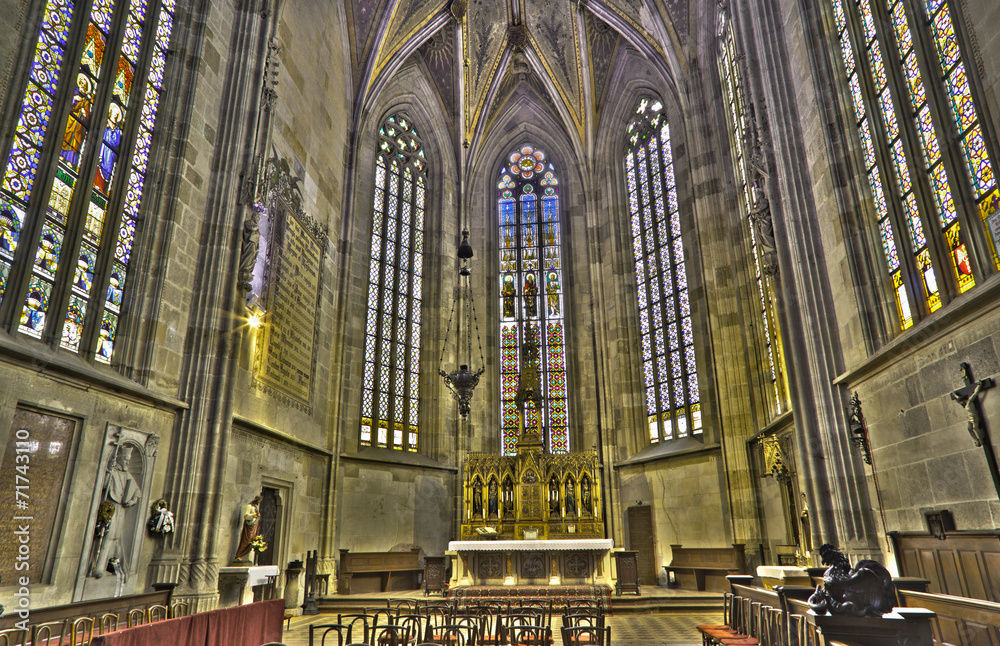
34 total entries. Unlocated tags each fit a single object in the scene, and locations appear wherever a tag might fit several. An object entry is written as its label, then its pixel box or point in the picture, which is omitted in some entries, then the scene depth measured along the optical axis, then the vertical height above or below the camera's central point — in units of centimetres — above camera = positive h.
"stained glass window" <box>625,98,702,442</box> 1662 +660
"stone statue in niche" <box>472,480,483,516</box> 1538 +79
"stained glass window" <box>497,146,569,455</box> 1894 +733
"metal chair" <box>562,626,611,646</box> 550 -90
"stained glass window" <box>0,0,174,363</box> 730 +446
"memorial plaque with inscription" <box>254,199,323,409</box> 1216 +442
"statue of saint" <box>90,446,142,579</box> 793 +40
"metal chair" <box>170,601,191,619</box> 691 -89
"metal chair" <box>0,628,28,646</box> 541 -80
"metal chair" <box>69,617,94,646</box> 495 -73
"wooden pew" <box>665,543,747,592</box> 1341 -76
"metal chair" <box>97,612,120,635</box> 580 -75
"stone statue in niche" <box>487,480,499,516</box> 1535 +67
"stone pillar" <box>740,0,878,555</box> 881 +351
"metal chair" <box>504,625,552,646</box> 549 -92
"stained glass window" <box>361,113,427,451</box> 1709 +660
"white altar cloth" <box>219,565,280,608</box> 983 -65
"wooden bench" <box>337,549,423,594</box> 1440 -82
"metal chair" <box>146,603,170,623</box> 697 -80
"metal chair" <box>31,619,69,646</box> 596 -90
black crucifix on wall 584 +105
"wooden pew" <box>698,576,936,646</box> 414 -71
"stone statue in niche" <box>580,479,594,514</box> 1507 +69
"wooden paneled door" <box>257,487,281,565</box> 1193 +26
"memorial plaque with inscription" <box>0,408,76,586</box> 666 +54
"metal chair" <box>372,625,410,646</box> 577 -96
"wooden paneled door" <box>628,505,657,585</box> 1602 -21
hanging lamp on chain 1413 +611
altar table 1339 -61
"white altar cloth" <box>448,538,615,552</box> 1340 -26
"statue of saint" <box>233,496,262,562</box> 1041 +17
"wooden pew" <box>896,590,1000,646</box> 448 -66
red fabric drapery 502 -80
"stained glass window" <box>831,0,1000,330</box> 631 +403
